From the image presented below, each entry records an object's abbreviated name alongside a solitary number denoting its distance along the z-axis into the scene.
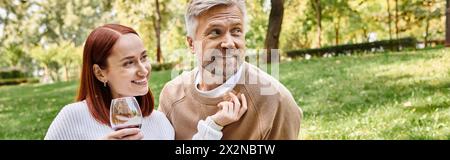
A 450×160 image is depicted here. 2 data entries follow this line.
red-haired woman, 1.08
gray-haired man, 1.13
